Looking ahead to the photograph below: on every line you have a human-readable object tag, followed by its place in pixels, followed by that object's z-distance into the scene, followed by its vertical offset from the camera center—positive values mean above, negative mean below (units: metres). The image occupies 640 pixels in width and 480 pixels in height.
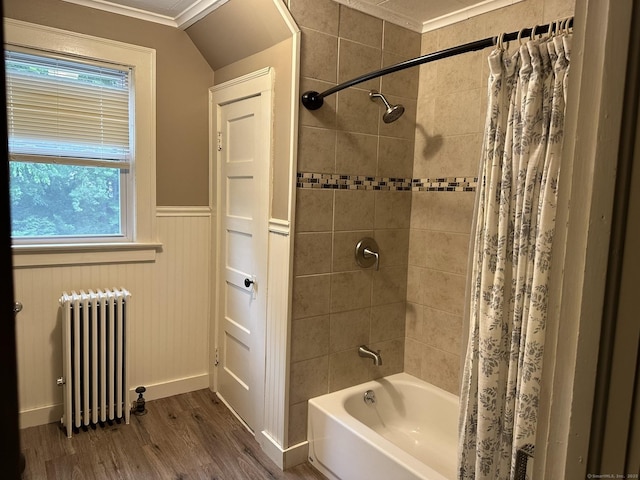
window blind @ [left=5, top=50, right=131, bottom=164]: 2.39 +0.41
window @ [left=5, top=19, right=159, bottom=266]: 2.40 +0.22
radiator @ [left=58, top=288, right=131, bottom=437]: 2.48 -1.00
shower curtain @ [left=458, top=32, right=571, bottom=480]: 1.38 -0.19
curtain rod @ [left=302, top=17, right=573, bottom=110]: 1.40 +0.52
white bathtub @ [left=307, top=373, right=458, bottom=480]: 1.96 -1.22
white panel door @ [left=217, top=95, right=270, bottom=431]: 2.46 -0.39
